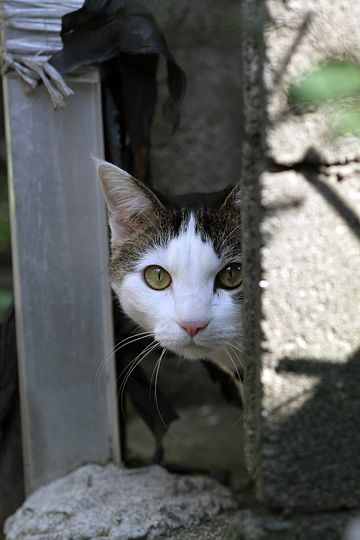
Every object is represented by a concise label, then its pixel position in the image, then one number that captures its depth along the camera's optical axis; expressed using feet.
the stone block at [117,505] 7.12
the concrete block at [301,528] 4.71
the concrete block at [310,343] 4.58
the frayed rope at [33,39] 7.80
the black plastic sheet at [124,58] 7.68
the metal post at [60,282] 8.18
